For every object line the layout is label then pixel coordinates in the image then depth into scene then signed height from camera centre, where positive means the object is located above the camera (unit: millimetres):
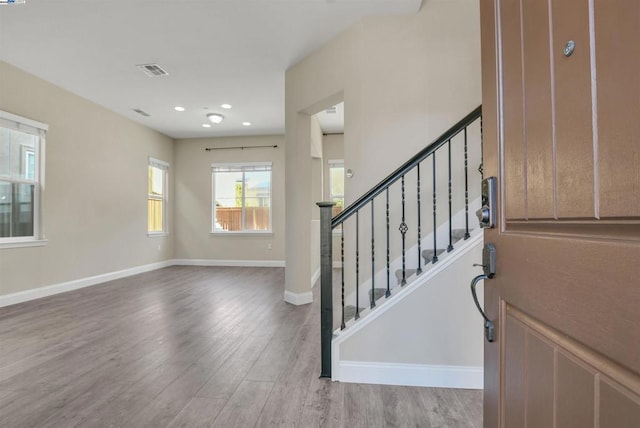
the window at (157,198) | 6883 +454
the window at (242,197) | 7375 +485
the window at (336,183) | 7113 +784
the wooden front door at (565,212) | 460 +8
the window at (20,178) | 3963 +535
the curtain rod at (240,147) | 7297 +1653
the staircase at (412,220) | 2846 -30
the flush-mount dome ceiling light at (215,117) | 5834 +1882
